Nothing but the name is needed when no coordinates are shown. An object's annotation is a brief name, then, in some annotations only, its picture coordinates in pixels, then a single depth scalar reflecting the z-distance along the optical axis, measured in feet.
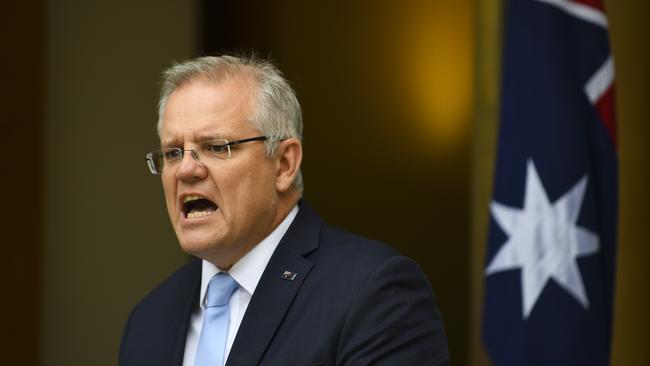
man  14.87
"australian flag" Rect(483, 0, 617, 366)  22.43
